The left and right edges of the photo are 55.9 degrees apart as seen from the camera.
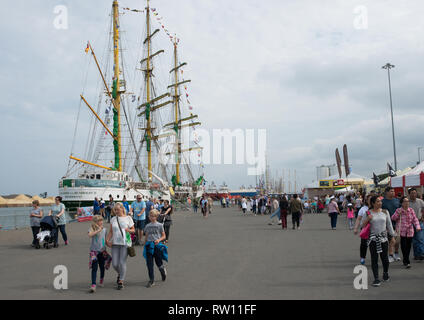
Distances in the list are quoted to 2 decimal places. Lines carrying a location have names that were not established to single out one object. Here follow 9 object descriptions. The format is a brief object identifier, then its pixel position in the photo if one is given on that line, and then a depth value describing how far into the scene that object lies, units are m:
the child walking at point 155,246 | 7.51
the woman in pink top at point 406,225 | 8.76
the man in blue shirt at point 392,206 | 9.53
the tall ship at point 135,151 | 38.06
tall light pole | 42.97
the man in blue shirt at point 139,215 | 13.78
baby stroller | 12.99
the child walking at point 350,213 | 18.11
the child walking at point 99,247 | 7.24
